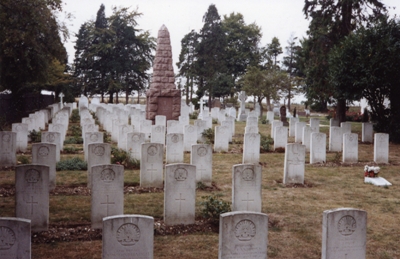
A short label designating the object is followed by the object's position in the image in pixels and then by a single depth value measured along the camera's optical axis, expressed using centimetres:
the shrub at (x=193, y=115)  3420
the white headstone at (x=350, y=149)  1430
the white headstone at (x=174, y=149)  1315
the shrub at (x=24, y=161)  1239
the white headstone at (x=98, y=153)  1039
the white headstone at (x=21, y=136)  1502
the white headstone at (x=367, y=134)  2028
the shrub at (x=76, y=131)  2023
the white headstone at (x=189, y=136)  1599
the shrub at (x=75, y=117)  2980
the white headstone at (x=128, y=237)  511
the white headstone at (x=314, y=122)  2155
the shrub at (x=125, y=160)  1266
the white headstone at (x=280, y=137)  1680
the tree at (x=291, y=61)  6148
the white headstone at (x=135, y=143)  1291
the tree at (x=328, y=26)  2247
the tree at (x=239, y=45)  5631
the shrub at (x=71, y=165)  1247
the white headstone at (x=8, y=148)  1220
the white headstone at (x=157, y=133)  1608
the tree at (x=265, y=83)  4019
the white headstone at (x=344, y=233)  551
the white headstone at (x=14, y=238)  492
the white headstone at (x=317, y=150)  1395
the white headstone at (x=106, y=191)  749
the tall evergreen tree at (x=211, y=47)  5128
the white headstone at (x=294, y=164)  1100
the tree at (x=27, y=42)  1746
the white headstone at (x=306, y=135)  1641
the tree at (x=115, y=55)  5200
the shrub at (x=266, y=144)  1694
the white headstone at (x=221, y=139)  1641
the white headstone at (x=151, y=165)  1027
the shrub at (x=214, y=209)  780
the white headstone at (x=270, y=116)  3177
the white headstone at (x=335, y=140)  1695
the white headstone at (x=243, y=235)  528
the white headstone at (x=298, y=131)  1945
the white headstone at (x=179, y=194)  782
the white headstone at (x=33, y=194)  725
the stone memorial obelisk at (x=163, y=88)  2503
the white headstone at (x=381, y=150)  1441
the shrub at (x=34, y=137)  1769
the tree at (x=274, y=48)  5778
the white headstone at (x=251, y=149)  1356
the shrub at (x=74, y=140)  1811
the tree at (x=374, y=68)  1884
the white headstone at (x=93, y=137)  1272
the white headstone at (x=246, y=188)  809
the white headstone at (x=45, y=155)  1006
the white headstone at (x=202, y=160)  1083
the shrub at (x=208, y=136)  1827
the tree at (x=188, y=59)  5278
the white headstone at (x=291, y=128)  2222
